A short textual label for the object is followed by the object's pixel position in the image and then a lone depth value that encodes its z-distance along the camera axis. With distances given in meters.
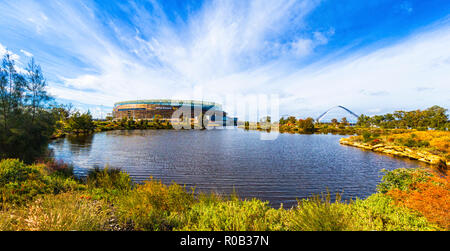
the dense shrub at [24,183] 6.35
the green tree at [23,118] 12.55
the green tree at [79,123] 46.17
